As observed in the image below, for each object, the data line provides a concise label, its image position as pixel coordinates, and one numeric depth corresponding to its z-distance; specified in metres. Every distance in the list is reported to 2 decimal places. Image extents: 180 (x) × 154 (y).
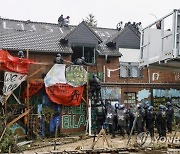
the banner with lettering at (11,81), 19.45
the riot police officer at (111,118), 20.84
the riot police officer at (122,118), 20.55
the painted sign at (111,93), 23.98
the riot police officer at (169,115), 20.94
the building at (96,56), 22.56
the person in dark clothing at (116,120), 21.03
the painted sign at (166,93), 25.97
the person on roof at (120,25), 30.44
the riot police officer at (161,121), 19.77
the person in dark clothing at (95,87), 22.19
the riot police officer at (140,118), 20.22
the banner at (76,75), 21.52
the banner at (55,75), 20.81
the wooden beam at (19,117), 19.17
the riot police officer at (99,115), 20.69
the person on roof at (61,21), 27.98
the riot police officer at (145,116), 20.29
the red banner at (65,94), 21.12
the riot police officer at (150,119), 19.91
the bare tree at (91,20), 58.92
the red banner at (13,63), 18.62
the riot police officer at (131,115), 20.69
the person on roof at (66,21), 27.97
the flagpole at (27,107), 19.97
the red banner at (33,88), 20.66
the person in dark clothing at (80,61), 22.09
